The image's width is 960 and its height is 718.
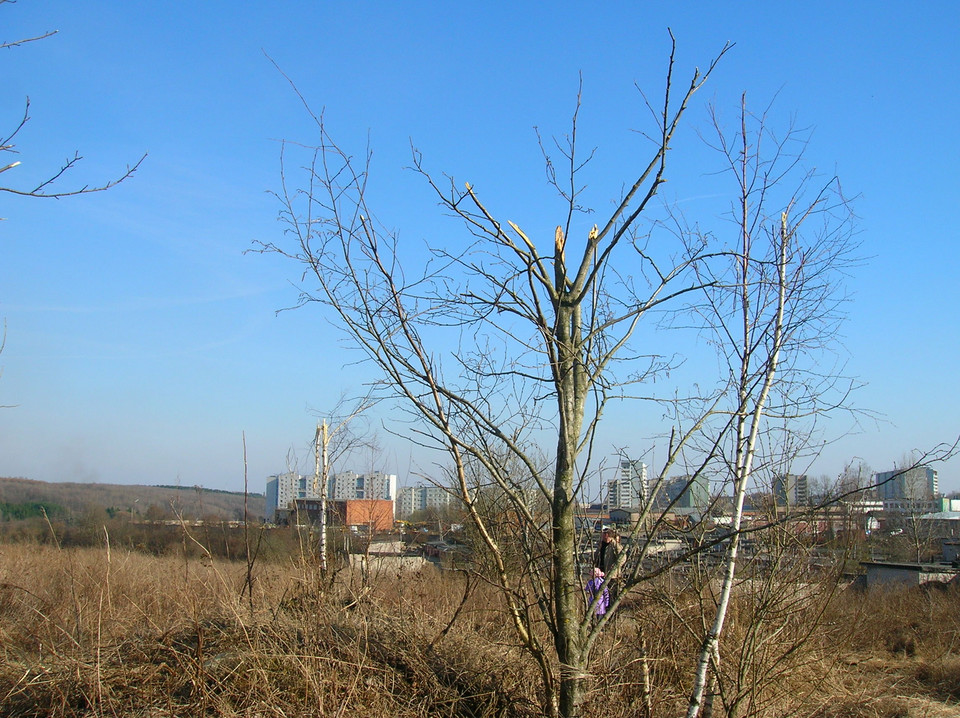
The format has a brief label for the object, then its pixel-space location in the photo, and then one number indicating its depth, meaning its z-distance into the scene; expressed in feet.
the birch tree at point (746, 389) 13.11
